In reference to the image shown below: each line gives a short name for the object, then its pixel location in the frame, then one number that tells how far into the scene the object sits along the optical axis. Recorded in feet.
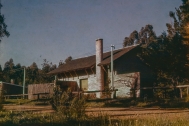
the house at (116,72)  87.20
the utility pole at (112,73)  87.32
